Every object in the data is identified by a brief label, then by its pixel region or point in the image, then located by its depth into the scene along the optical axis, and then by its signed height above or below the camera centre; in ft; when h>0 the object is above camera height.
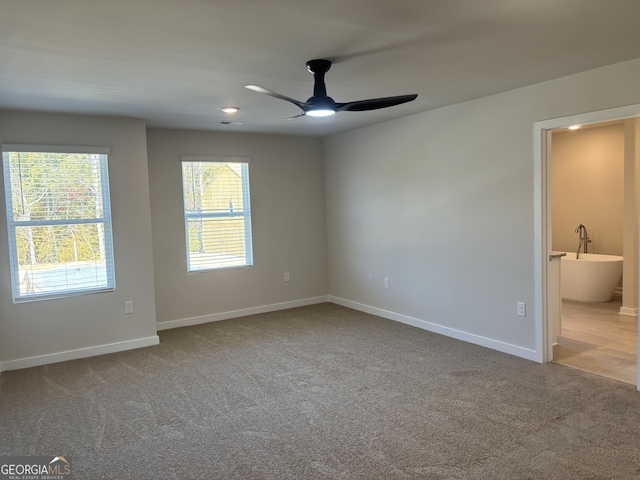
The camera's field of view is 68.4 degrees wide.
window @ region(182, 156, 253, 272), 19.16 +0.18
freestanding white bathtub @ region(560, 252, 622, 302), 20.45 -3.22
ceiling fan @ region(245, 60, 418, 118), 9.89 +2.32
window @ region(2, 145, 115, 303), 14.39 +0.04
